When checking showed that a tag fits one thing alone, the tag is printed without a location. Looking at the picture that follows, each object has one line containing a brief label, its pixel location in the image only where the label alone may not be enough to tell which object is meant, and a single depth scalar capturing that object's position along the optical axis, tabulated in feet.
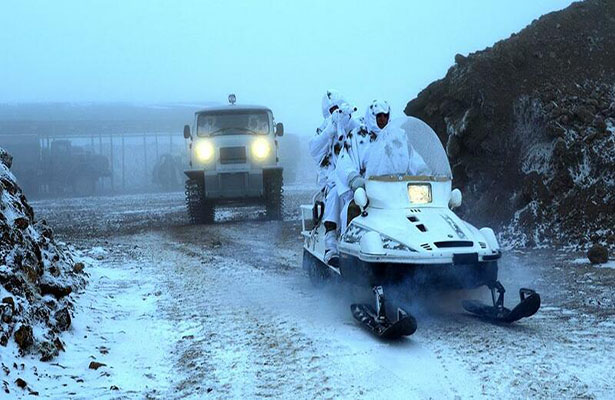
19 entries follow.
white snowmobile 20.01
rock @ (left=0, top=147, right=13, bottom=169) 29.92
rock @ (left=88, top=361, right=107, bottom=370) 17.70
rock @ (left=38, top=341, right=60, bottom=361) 17.74
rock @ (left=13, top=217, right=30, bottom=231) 23.29
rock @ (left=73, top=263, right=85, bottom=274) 29.82
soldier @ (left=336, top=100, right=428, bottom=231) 23.80
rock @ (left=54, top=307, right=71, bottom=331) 20.34
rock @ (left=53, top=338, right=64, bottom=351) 18.53
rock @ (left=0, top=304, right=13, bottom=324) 17.67
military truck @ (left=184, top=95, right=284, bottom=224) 61.05
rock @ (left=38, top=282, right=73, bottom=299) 22.09
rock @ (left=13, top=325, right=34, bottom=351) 17.46
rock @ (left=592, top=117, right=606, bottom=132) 40.52
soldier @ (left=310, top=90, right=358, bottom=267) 25.94
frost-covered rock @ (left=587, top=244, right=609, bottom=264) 31.48
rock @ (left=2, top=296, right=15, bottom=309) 18.09
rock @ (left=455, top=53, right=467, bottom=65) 49.57
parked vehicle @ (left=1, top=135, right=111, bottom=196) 127.03
